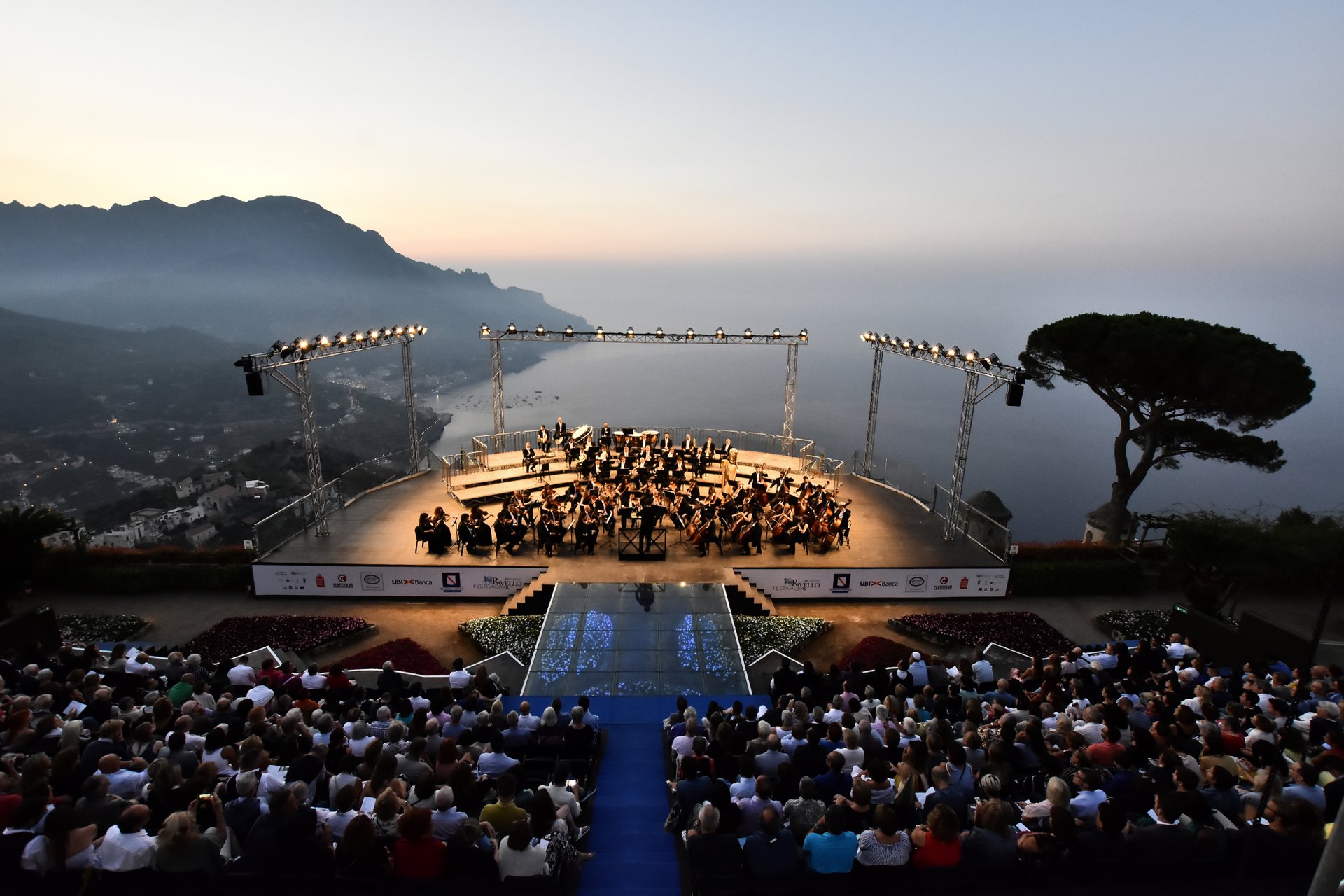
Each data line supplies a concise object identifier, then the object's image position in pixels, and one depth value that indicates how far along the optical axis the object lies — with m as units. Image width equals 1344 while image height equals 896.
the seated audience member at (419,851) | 4.68
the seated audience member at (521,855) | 4.76
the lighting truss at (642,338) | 23.08
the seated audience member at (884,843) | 4.83
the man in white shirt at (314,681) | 8.53
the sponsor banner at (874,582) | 15.40
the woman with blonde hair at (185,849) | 4.46
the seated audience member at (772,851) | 4.89
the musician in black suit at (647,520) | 16.31
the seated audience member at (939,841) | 4.78
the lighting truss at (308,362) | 14.35
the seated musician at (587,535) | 16.41
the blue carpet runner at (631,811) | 5.97
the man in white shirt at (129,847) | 4.52
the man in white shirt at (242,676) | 8.39
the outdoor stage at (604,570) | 15.02
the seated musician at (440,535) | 15.87
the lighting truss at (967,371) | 15.16
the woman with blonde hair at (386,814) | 5.03
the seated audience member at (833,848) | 4.89
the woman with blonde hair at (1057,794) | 5.09
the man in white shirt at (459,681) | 8.55
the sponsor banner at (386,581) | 14.97
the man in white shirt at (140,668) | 8.39
